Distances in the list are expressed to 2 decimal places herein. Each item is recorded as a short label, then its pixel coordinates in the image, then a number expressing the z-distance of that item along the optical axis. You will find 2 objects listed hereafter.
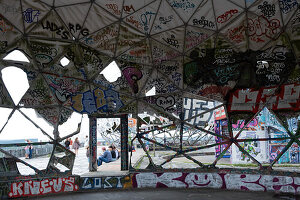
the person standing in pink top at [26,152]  24.43
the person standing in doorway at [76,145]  21.20
